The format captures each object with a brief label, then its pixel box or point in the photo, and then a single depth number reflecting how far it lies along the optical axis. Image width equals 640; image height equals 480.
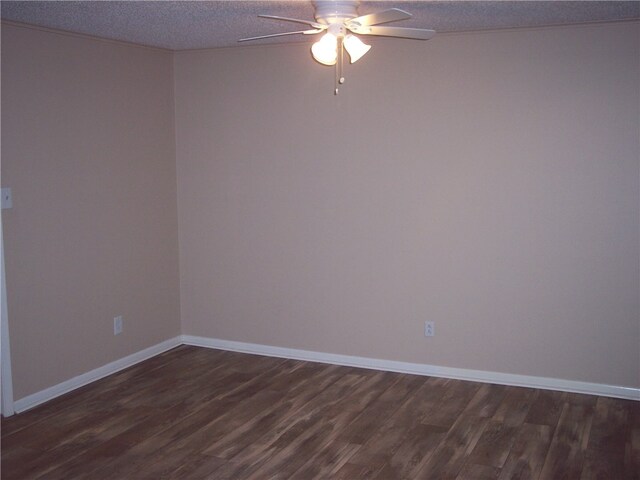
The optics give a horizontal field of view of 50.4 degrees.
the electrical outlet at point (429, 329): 4.60
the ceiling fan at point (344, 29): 3.24
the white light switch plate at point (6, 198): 3.84
